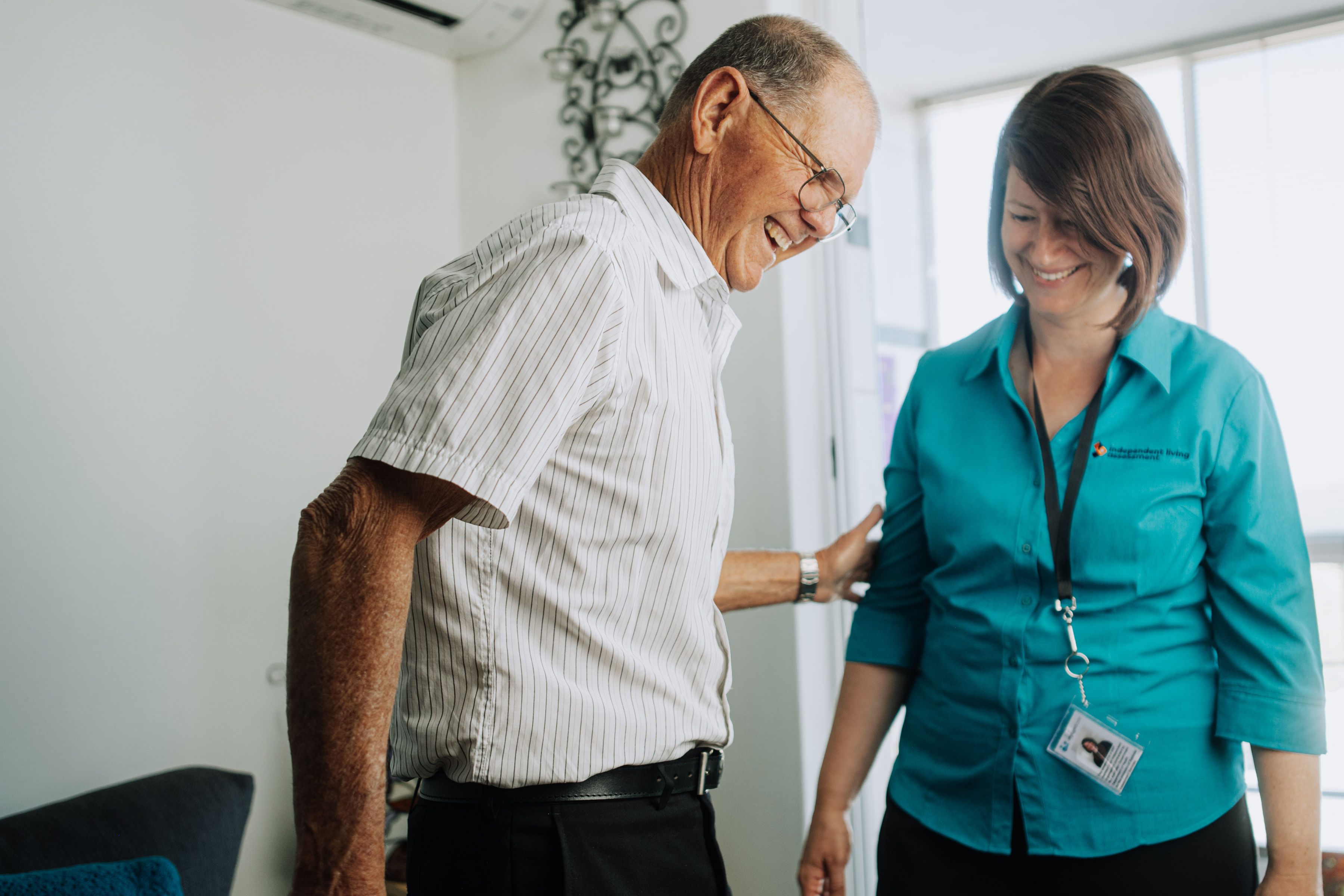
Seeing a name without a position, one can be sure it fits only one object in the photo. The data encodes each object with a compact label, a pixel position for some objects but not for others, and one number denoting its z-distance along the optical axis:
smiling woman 1.11
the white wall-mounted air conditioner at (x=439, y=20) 2.21
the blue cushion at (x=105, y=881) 1.16
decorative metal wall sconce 2.15
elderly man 0.67
